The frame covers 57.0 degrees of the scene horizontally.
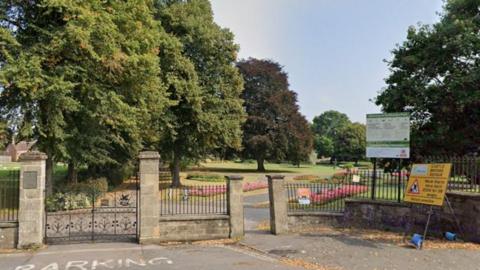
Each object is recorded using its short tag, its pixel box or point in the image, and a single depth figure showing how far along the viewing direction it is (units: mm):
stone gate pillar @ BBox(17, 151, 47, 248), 11969
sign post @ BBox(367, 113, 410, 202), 14056
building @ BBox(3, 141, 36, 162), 106200
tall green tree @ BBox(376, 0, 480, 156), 18766
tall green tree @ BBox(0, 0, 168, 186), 17633
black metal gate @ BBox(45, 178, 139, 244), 13172
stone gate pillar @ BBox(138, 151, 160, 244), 12594
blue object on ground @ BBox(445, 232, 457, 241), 11990
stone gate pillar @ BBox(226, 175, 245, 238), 13242
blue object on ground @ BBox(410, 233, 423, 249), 11232
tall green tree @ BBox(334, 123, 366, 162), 103562
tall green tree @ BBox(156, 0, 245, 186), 30688
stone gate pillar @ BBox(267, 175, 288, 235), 13820
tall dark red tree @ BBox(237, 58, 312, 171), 55841
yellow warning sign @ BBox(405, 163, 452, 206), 11906
